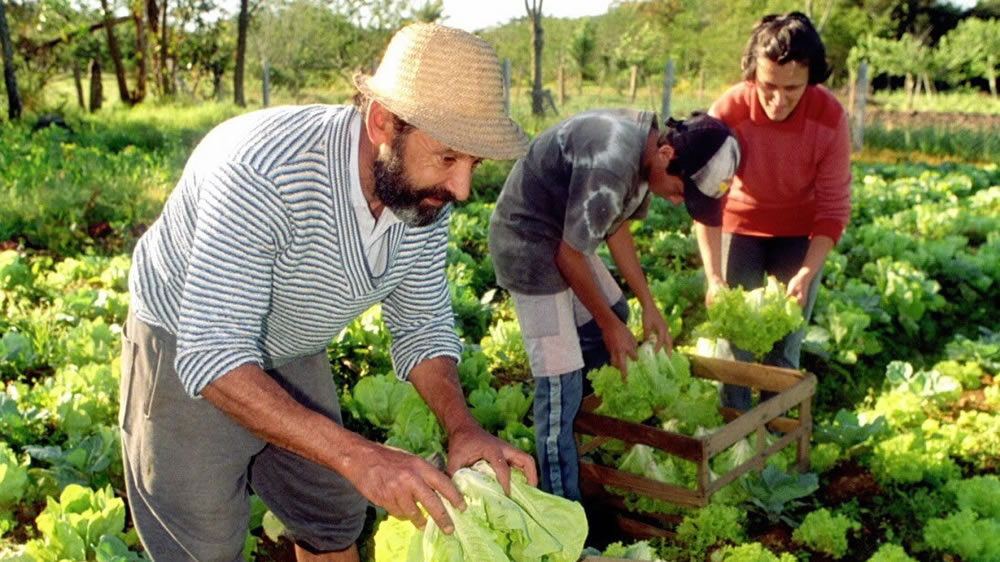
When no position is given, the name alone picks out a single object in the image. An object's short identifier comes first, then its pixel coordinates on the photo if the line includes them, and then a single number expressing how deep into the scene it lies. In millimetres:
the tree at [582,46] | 41219
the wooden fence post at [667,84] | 16094
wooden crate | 3557
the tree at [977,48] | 35125
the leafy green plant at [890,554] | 3355
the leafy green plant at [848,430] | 4379
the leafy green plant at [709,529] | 3578
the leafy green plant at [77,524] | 3121
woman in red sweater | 4203
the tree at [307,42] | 39562
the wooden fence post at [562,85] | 30000
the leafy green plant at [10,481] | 3484
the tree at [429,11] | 42500
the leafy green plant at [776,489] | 3811
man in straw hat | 1984
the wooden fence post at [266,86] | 20703
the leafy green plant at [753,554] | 3141
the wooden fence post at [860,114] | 17266
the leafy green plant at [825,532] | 3611
